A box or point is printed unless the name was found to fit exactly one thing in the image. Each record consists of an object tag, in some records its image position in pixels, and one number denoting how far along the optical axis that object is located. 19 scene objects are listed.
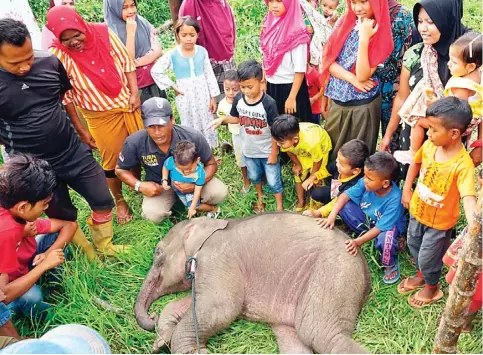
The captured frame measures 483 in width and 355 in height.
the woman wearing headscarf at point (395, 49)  3.80
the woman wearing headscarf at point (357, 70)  3.60
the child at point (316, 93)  4.96
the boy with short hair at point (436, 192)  2.76
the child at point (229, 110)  4.68
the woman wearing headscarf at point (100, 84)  3.95
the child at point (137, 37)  4.89
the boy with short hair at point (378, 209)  3.36
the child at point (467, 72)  2.95
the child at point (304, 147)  3.85
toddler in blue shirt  3.99
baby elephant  3.20
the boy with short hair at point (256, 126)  4.09
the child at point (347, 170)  3.65
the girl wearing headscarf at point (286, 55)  4.36
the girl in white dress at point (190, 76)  4.74
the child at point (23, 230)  3.02
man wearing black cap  4.08
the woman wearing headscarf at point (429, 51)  3.23
